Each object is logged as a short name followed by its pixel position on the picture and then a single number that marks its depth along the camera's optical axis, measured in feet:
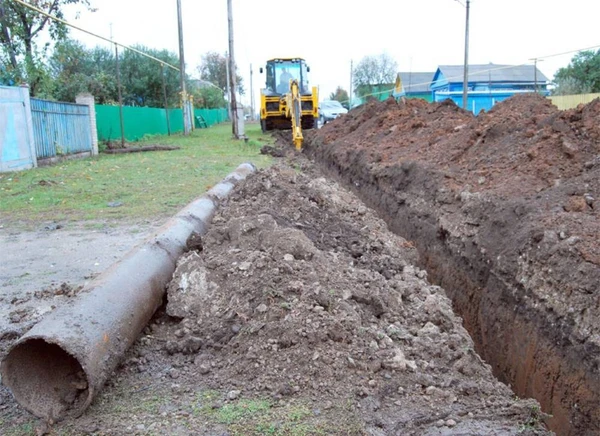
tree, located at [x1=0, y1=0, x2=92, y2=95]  61.21
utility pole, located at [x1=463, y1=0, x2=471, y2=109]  62.16
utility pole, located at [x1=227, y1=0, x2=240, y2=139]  75.56
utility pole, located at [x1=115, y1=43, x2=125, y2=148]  62.59
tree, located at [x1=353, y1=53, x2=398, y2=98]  242.17
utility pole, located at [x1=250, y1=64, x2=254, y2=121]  231.30
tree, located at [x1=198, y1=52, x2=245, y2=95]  241.76
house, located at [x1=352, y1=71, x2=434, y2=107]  139.05
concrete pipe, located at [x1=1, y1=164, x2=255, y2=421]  9.53
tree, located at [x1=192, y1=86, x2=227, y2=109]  151.94
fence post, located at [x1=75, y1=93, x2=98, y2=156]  62.03
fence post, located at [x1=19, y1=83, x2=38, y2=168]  47.39
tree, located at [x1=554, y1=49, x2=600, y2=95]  92.53
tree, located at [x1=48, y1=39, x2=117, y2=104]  75.61
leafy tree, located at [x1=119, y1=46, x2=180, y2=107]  112.98
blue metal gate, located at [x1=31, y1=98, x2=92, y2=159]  50.16
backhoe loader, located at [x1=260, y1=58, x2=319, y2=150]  71.72
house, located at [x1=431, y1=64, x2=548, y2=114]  86.17
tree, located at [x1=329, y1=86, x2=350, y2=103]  253.03
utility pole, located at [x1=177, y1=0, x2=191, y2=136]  87.25
